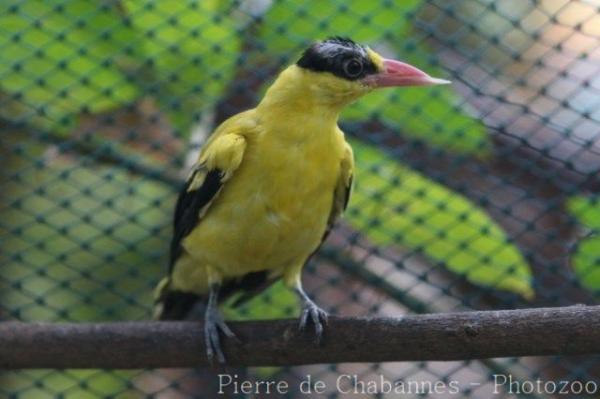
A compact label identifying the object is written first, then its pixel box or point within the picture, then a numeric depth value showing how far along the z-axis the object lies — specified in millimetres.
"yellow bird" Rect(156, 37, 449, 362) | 4555
